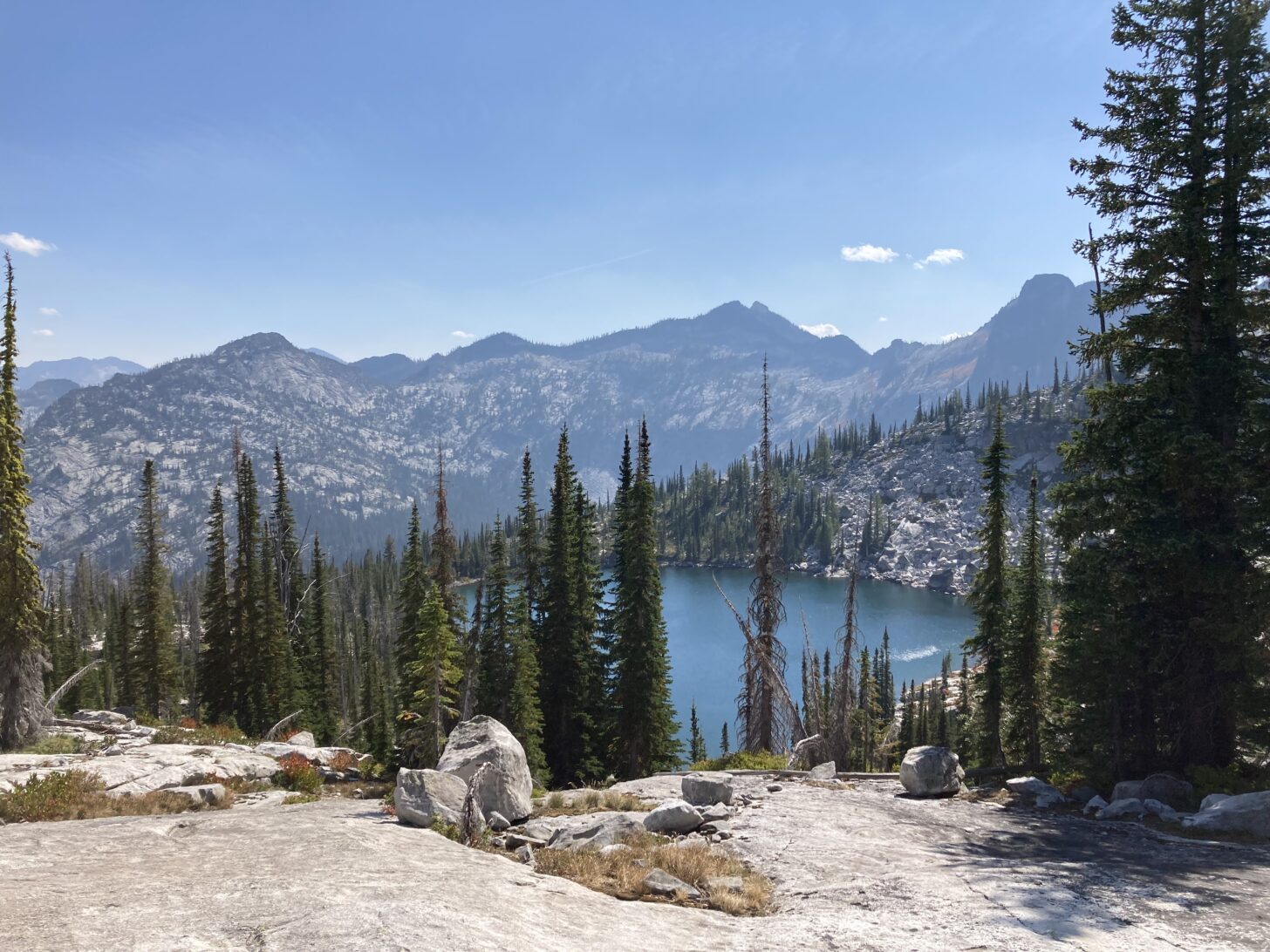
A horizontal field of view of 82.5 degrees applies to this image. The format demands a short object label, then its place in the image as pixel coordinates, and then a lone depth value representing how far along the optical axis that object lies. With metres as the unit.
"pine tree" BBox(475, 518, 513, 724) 38.75
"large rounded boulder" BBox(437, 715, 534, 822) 15.24
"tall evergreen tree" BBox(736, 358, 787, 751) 36.91
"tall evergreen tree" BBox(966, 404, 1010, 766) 37.56
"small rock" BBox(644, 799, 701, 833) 14.30
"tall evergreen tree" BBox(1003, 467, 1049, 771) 34.72
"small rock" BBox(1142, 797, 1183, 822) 14.77
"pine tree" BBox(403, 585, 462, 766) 26.83
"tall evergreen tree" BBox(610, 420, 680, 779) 42.69
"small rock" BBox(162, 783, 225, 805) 16.48
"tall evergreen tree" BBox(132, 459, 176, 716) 51.47
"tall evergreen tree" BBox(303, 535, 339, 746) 58.38
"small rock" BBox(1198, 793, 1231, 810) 14.58
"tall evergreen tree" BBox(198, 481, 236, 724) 51.78
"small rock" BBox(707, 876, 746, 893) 11.11
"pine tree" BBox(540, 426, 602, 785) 44.19
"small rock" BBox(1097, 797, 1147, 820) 15.45
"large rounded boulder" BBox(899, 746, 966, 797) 18.25
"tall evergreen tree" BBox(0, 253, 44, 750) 26.34
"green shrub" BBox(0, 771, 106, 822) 13.68
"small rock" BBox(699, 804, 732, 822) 15.27
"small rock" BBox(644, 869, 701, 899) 10.84
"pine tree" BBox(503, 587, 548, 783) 37.50
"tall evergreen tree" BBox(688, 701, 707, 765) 85.06
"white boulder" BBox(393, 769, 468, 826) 13.91
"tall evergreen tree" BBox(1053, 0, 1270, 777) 17.14
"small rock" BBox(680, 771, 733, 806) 16.75
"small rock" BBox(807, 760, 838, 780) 21.16
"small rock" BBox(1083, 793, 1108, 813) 16.06
